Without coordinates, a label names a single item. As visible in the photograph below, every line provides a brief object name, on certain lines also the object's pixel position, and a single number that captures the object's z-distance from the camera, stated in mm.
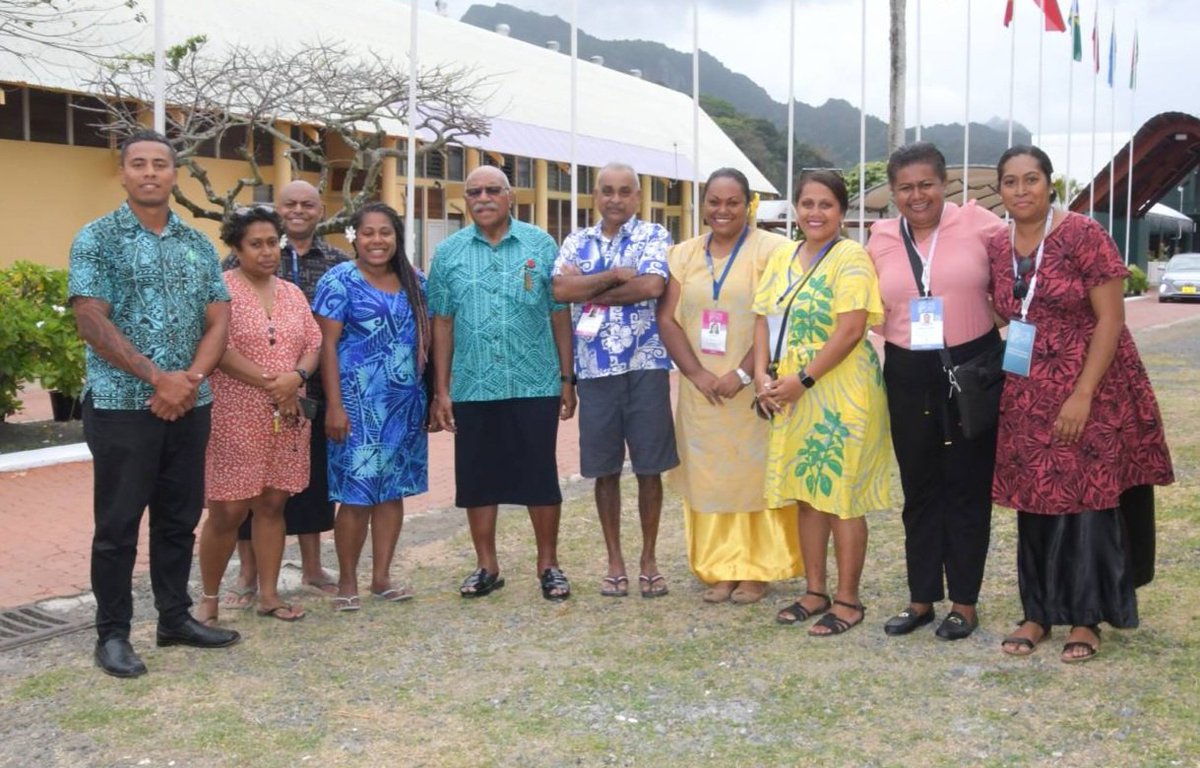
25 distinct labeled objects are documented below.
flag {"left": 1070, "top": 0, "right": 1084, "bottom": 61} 28641
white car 32219
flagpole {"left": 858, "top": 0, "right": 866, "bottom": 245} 20500
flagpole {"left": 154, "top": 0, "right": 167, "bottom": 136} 8078
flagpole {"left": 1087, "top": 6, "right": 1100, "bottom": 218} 31641
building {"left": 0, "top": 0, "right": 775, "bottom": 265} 17797
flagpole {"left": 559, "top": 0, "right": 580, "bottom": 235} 13402
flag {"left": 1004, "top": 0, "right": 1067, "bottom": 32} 23438
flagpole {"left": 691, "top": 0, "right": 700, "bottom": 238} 16266
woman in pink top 4422
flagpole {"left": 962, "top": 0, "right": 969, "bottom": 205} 26203
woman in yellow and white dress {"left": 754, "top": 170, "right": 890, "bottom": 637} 4605
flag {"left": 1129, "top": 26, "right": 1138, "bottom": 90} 37031
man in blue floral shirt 5074
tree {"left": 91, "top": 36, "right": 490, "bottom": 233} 17219
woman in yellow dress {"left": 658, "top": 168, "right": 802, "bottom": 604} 5035
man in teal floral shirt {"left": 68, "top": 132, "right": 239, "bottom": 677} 4141
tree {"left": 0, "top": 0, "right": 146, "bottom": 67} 16391
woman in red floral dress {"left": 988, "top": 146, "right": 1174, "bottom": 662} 4184
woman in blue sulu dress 4973
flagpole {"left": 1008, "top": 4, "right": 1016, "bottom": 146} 27172
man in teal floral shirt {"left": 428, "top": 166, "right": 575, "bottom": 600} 5156
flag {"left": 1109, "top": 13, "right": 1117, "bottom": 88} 33062
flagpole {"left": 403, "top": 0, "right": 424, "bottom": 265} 10391
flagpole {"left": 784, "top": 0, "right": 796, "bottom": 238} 19000
